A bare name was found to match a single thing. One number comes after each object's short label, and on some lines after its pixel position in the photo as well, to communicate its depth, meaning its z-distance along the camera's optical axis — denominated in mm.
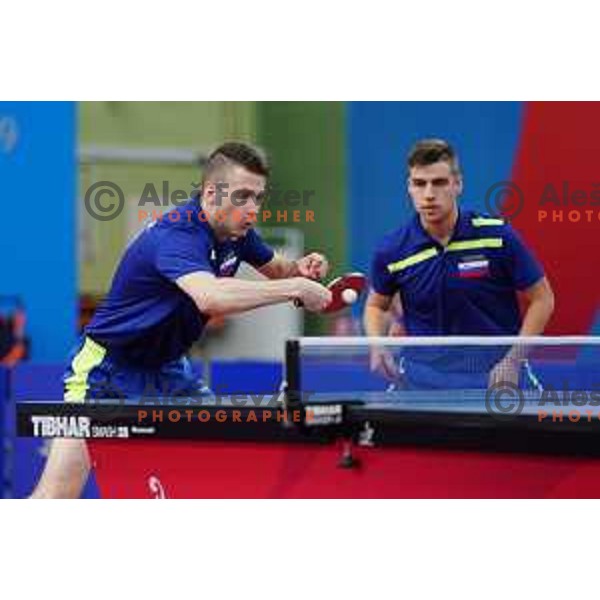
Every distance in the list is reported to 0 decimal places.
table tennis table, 8695
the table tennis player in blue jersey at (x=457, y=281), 11719
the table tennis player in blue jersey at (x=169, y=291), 10562
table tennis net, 9945
